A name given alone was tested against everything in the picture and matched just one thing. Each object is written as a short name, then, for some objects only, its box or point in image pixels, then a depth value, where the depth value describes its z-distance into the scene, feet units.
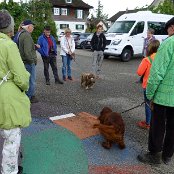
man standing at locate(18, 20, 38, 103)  13.59
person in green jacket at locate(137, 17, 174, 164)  8.18
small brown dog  18.57
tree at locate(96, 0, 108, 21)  205.28
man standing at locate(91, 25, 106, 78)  22.63
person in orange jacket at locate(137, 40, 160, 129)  11.01
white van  32.84
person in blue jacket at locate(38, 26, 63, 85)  18.22
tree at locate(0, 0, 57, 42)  61.12
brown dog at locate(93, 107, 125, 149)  9.85
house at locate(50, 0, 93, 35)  112.69
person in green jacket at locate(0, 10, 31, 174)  6.68
